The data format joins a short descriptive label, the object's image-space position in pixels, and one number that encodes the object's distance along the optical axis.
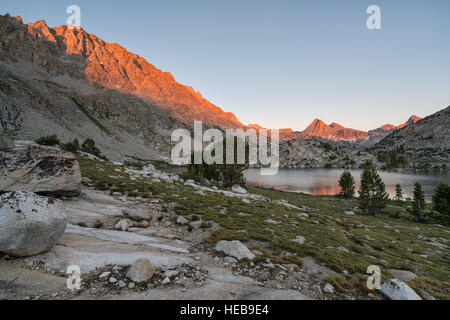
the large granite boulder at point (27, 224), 5.12
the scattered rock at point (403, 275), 8.59
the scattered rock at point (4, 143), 9.82
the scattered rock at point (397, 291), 5.91
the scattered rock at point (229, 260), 7.23
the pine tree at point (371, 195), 37.91
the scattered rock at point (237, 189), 36.56
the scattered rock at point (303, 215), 20.05
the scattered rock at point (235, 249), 7.52
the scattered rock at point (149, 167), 40.34
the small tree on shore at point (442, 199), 34.47
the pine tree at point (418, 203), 34.06
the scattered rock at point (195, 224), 10.82
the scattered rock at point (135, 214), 10.84
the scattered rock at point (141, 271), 5.22
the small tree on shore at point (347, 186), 56.31
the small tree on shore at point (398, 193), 50.83
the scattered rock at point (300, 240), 10.41
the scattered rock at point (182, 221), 11.10
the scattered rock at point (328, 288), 6.03
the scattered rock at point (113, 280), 5.11
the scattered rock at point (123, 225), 9.37
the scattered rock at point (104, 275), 5.26
